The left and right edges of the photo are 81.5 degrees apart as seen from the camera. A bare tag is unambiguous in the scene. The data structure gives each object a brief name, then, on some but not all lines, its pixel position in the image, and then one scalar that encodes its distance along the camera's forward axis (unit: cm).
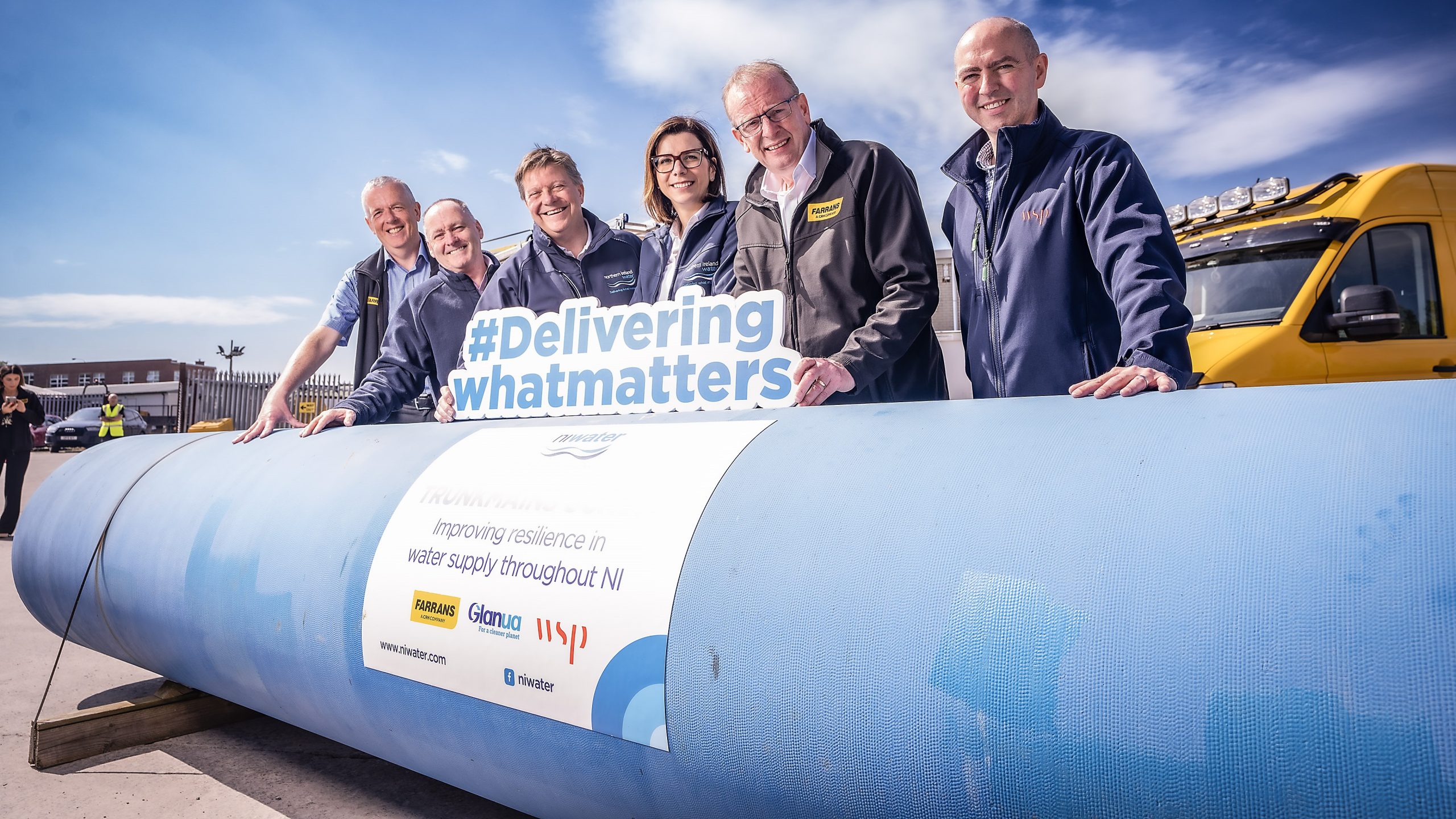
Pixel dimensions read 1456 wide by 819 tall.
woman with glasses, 272
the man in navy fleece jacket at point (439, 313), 338
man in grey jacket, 225
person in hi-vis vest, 1411
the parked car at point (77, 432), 2008
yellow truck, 413
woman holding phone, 772
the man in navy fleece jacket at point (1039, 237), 197
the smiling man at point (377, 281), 390
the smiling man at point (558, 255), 314
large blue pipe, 96
